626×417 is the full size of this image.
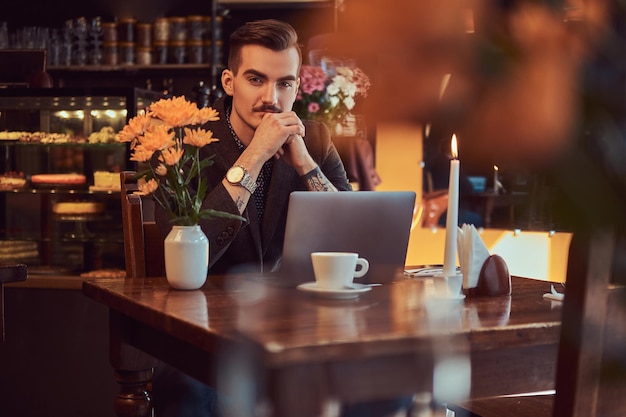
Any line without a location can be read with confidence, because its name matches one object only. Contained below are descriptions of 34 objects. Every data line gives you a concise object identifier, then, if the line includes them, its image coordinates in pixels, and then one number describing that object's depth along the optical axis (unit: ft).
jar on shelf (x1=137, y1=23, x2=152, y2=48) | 16.12
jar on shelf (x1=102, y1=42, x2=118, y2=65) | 16.06
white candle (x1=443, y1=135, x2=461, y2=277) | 4.60
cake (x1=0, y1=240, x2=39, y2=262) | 12.84
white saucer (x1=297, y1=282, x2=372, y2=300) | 4.70
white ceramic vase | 5.23
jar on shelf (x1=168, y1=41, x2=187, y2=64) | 16.15
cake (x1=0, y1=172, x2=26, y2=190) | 12.70
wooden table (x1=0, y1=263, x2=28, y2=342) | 7.82
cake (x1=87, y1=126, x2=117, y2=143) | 12.47
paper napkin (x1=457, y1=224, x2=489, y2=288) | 5.16
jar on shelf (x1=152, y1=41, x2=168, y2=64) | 16.17
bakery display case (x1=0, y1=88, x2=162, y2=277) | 12.52
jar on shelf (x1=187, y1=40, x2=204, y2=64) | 16.07
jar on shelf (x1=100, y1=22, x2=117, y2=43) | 15.93
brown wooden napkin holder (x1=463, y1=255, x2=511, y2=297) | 5.20
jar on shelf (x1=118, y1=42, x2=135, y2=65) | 16.15
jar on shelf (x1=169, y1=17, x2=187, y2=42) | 16.05
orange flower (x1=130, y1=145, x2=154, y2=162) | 5.11
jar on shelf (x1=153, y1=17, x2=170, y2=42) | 15.99
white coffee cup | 4.74
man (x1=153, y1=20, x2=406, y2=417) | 6.45
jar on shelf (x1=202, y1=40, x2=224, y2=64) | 16.15
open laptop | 5.19
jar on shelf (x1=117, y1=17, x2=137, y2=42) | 16.02
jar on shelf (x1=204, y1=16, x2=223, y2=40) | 16.08
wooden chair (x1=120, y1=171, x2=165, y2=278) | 6.72
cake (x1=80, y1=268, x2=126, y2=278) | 12.41
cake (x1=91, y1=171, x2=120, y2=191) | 12.41
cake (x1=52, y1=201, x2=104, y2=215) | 12.67
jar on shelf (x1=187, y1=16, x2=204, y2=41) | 15.99
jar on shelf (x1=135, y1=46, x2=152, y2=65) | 16.17
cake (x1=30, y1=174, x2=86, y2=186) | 12.62
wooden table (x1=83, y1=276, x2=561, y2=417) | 3.31
